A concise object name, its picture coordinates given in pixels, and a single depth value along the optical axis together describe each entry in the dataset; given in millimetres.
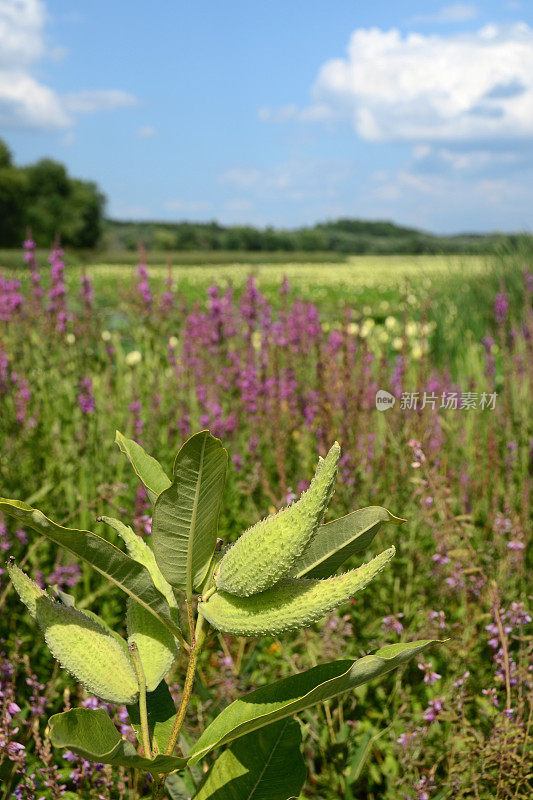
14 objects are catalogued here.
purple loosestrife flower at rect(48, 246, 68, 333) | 3982
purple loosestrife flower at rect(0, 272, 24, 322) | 4359
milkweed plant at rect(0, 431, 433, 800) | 786
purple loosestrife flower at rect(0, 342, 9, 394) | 3602
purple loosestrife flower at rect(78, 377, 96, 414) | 3395
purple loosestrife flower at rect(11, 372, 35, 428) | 3561
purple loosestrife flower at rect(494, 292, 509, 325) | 5043
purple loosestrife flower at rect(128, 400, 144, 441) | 3548
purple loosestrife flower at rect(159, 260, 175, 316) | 4387
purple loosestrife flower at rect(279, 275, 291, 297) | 3823
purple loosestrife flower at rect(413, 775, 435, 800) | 1630
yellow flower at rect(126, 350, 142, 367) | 4764
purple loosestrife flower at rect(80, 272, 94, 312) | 3922
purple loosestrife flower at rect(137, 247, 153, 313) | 4363
